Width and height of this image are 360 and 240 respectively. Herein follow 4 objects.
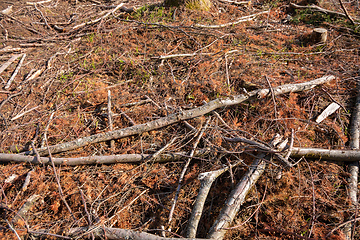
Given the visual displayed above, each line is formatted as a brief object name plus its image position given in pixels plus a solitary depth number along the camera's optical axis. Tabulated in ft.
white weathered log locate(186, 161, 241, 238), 7.96
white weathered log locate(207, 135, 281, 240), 7.70
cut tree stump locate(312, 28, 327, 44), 16.46
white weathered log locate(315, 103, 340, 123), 11.24
